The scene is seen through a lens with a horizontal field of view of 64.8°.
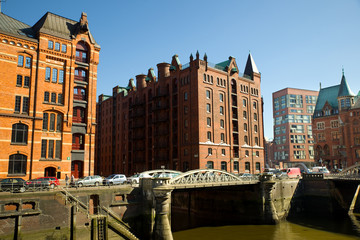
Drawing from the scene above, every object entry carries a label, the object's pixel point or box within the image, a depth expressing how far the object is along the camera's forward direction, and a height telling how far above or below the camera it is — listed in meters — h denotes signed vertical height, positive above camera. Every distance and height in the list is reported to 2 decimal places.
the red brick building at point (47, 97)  34.09 +8.68
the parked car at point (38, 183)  25.52 -1.79
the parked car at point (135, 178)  35.43 -1.95
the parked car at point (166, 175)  34.42 -1.57
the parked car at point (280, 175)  46.27 -2.40
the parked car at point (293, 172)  55.59 -2.11
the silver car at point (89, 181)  31.66 -2.05
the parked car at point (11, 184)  24.00 -1.74
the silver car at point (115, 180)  34.46 -2.08
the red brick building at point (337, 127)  79.81 +10.09
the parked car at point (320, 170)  61.78 -2.02
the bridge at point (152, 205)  22.70 -4.62
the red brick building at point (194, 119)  54.09 +9.01
